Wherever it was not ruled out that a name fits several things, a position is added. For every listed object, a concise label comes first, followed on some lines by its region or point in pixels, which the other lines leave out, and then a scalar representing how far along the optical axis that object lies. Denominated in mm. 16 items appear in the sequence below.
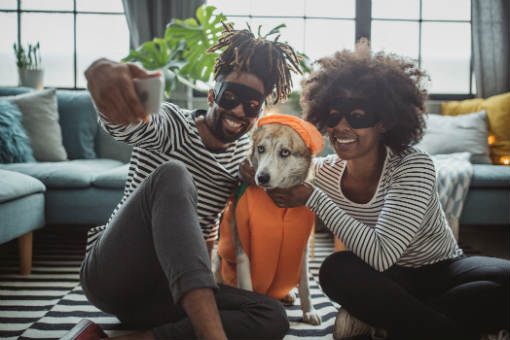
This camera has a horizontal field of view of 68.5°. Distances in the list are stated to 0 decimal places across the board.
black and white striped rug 1436
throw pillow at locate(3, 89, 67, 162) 2754
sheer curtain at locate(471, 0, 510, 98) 3643
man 876
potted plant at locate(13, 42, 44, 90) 3350
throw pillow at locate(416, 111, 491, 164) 3068
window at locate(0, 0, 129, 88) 3721
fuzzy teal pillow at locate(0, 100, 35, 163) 2509
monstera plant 2859
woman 1193
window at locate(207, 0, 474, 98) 3855
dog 1490
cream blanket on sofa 2484
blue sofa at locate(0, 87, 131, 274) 1907
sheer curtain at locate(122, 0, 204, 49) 3562
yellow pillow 3132
